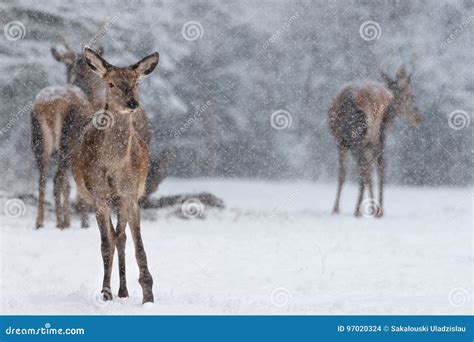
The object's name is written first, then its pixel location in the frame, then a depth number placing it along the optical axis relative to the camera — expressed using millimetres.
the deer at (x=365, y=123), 16234
